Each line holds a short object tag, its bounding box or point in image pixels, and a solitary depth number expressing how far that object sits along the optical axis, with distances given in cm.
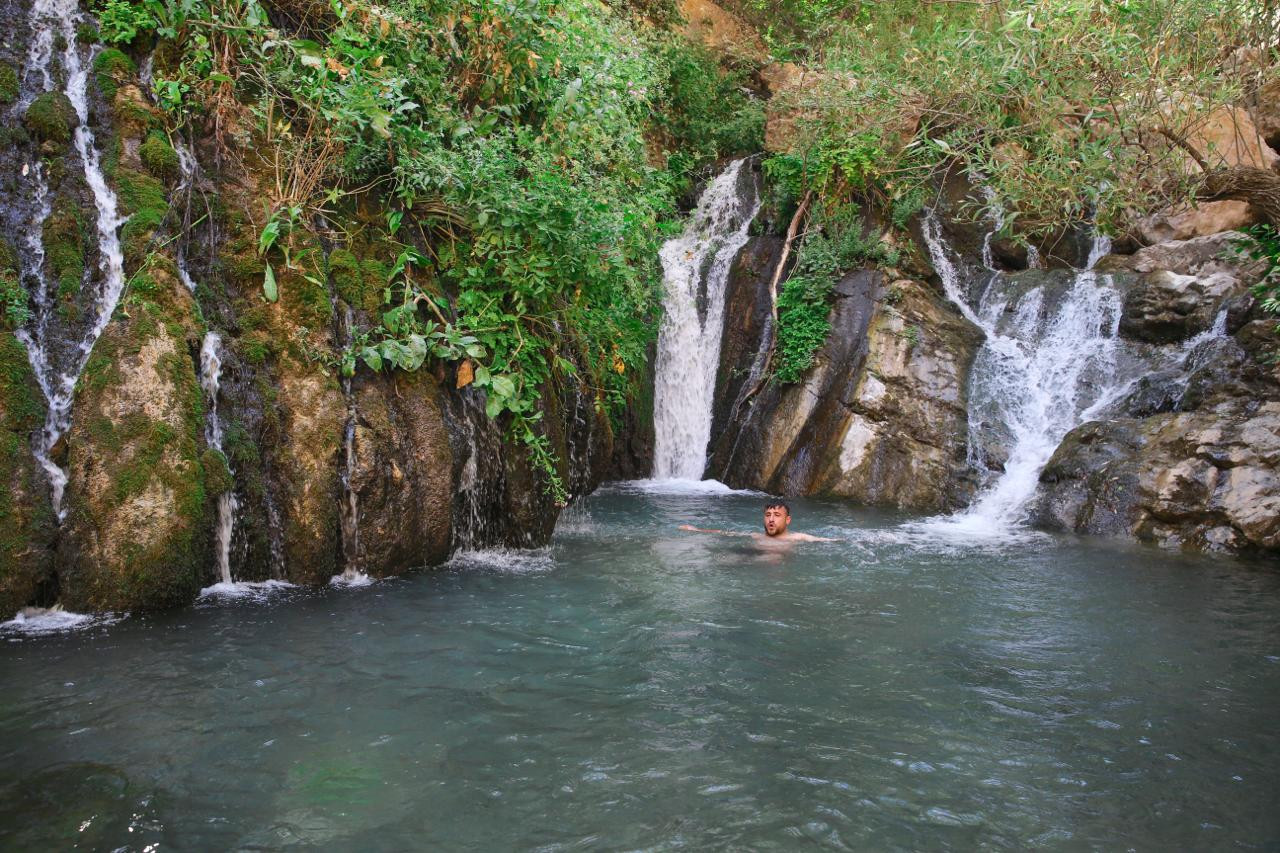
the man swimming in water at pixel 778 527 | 887
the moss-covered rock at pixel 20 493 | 516
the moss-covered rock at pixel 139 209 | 627
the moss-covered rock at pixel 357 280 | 708
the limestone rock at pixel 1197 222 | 1398
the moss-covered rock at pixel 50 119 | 634
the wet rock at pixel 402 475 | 664
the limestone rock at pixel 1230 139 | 1332
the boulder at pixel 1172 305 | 1142
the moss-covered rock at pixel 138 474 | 542
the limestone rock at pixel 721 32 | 1945
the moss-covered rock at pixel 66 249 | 593
